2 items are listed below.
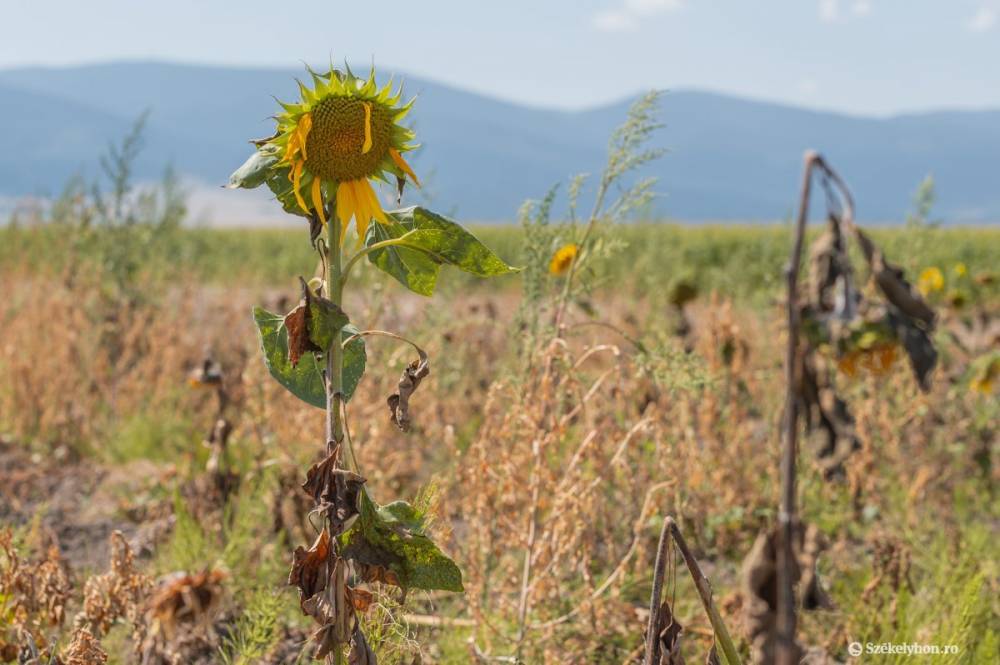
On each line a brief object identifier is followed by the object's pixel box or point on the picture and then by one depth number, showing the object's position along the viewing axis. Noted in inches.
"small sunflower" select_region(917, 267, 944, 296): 213.8
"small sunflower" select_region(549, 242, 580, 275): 165.5
